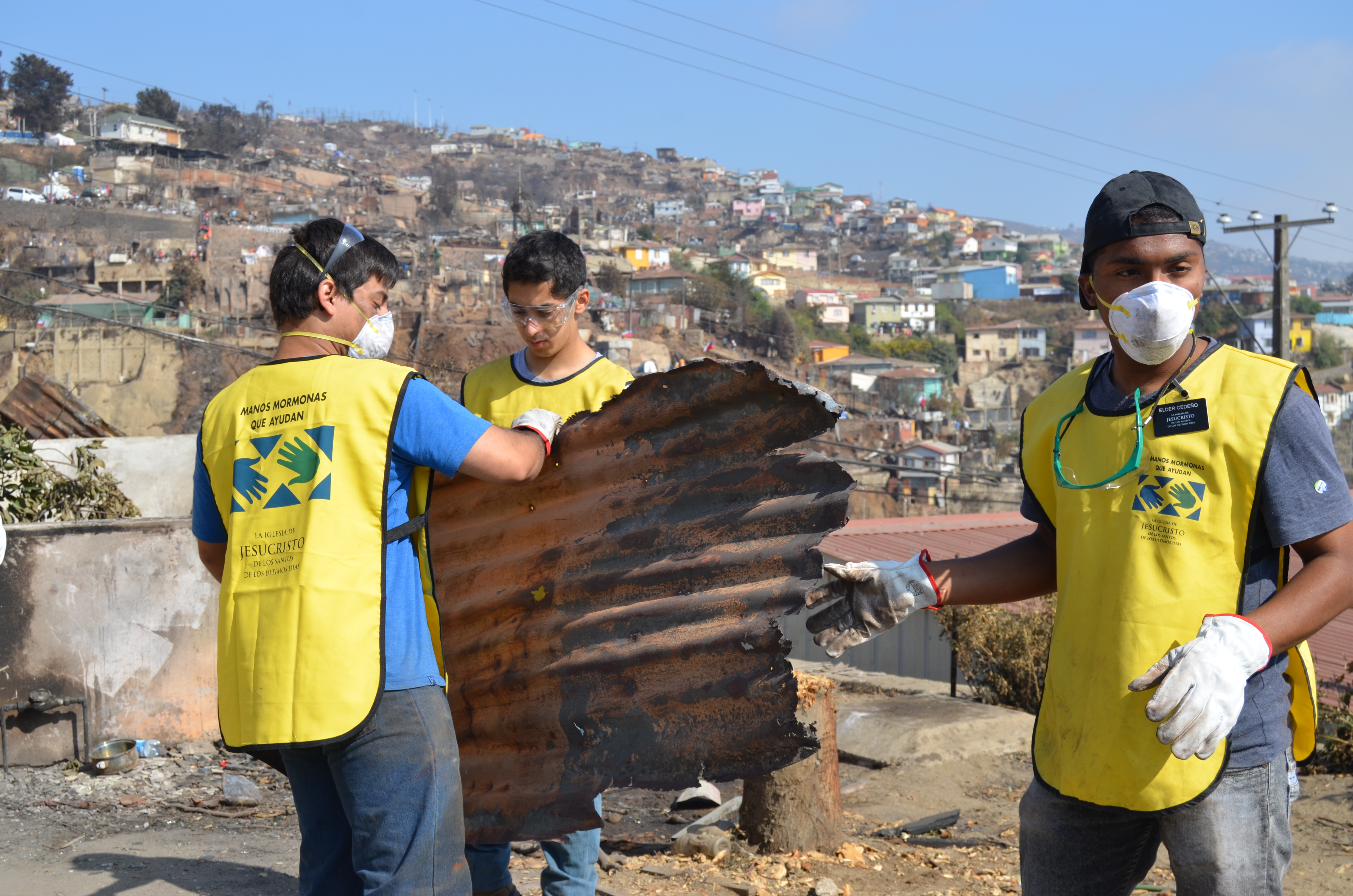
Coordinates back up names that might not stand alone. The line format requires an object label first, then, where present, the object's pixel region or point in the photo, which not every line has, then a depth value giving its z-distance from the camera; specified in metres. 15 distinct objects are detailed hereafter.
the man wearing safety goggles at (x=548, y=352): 3.00
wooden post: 4.86
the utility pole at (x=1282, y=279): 19.69
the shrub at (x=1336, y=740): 6.79
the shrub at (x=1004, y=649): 8.61
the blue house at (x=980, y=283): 112.25
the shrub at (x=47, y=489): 6.50
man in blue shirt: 2.03
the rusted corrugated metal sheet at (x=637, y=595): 2.22
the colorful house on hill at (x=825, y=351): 76.69
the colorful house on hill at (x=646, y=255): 95.12
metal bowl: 5.55
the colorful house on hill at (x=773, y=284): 100.00
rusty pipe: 5.50
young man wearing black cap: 1.76
